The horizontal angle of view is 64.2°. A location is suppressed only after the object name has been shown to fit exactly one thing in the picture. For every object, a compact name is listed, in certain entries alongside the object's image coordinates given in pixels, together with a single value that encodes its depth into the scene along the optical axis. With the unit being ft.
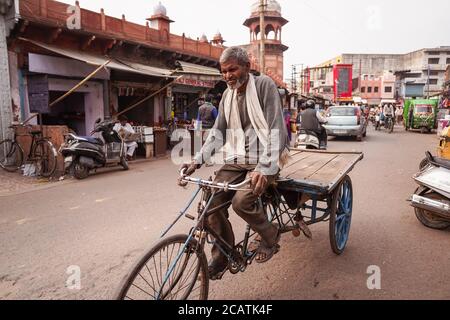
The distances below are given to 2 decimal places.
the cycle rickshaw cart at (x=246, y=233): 7.37
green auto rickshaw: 75.00
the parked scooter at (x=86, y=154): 26.20
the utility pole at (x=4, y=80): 29.23
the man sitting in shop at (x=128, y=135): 32.96
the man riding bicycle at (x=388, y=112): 76.23
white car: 55.92
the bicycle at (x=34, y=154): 27.45
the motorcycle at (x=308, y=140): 27.73
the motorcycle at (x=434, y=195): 14.56
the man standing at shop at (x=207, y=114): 36.17
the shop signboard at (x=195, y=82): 43.58
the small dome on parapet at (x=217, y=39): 77.20
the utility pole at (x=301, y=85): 185.55
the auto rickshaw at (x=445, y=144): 22.62
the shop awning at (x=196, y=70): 42.65
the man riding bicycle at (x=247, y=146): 8.71
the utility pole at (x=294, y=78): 143.11
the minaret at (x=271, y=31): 100.07
